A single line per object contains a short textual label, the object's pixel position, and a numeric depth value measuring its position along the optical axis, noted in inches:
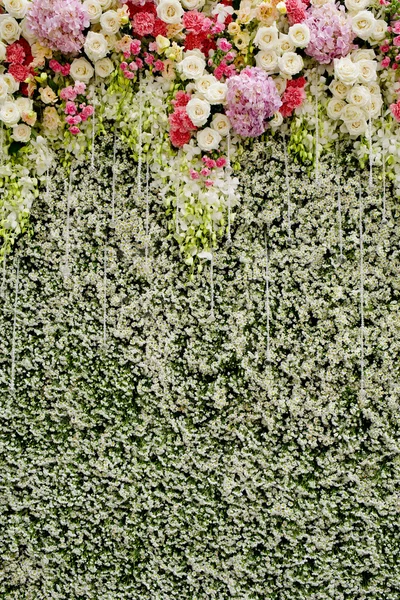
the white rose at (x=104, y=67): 79.4
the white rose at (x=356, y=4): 74.8
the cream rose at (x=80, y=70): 79.2
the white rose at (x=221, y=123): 76.9
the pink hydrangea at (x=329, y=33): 73.5
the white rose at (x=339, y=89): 75.6
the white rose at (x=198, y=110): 74.9
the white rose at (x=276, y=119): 76.7
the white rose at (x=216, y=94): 75.0
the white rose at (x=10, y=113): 77.8
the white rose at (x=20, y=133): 80.0
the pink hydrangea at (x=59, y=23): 74.3
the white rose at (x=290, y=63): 74.5
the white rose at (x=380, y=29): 74.4
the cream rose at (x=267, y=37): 74.7
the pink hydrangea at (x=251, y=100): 72.6
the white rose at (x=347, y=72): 73.2
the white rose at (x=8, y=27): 77.9
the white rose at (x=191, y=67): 75.7
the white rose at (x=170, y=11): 75.3
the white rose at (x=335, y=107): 76.4
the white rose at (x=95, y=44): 76.7
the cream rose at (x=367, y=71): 74.2
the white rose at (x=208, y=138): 76.8
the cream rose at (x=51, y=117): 80.4
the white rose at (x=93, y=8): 76.7
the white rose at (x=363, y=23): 73.7
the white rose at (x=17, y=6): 76.9
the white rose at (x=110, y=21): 76.9
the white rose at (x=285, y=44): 75.2
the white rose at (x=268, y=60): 75.5
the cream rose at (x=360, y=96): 74.0
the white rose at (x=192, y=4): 76.5
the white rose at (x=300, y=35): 74.2
